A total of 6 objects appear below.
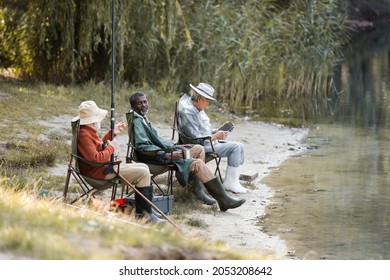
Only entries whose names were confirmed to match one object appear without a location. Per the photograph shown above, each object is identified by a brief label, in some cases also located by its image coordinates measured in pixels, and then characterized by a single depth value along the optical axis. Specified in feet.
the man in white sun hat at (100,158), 58.39
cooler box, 62.34
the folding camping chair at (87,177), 58.34
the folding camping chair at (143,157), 64.54
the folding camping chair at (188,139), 71.31
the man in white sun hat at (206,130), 71.46
